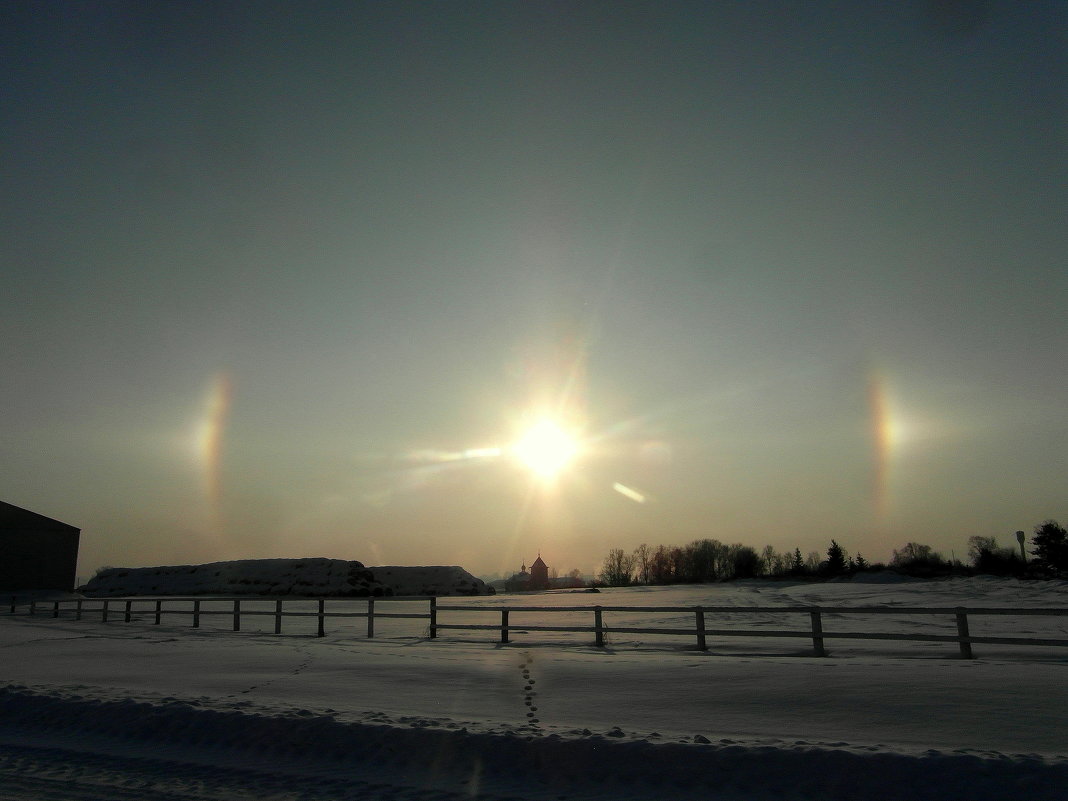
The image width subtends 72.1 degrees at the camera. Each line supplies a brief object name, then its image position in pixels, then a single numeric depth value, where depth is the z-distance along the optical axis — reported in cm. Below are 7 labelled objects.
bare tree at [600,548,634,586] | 13625
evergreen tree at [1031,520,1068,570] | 6670
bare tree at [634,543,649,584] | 13850
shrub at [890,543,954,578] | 6406
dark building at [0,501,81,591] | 5384
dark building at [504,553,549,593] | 11520
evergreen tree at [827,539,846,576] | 8844
